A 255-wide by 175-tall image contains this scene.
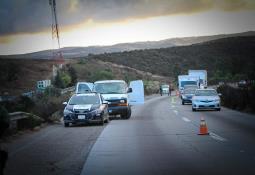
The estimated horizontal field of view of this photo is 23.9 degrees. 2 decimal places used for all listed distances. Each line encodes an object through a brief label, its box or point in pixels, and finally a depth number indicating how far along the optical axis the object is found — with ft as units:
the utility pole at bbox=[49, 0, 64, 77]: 139.31
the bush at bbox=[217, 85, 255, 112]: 136.20
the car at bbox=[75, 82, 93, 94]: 157.93
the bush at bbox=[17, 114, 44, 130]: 87.62
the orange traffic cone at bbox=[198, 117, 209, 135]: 71.49
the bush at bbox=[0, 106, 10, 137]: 31.30
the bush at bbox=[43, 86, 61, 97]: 160.95
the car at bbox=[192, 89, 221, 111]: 138.21
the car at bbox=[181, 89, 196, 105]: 183.11
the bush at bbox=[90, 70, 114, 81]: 324.80
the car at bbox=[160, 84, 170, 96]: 319.62
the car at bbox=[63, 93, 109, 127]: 93.66
